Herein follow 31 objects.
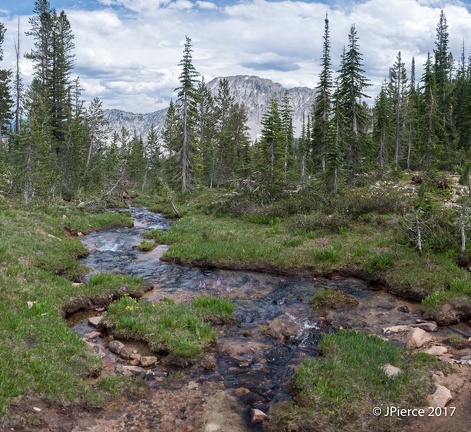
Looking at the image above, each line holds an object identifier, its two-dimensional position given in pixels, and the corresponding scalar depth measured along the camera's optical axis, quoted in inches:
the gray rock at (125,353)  363.9
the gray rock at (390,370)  309.1
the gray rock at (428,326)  419.2
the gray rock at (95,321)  428.9
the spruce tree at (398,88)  2285.9
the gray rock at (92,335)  401.0
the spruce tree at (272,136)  1386.6
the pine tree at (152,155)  2888.8
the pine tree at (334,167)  1107.9
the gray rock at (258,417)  276.8
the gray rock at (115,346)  373.5
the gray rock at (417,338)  373.4
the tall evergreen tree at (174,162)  1705.5
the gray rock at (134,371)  333.4
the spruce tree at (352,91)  1515.7
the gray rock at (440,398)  280.2
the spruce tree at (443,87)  2263.8
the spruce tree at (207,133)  2524.6
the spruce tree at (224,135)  2481.5
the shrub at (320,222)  762.2
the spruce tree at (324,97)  1820.9
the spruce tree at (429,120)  1855.3
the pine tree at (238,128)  2719.0
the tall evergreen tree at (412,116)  2415.7
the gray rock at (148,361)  351.9
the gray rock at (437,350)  353.4
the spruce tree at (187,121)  1584.6
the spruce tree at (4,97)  1964.2
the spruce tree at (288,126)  2275.5
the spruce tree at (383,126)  2379.4
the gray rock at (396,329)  412.9
